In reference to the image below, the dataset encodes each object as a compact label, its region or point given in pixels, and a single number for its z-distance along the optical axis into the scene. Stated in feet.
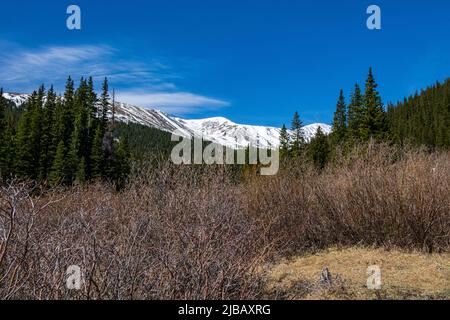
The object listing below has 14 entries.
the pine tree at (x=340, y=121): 160.74
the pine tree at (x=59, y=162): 147.33
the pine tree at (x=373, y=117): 118.11
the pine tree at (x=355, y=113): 130.84
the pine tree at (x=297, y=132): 165.99
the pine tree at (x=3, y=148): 143.45
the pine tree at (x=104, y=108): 183.23
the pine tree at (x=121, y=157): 150.78
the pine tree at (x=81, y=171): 148.58
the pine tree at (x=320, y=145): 170.26
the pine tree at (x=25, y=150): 148.25
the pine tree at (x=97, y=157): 156.15
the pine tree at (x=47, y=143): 155.12
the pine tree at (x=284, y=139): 165.13
